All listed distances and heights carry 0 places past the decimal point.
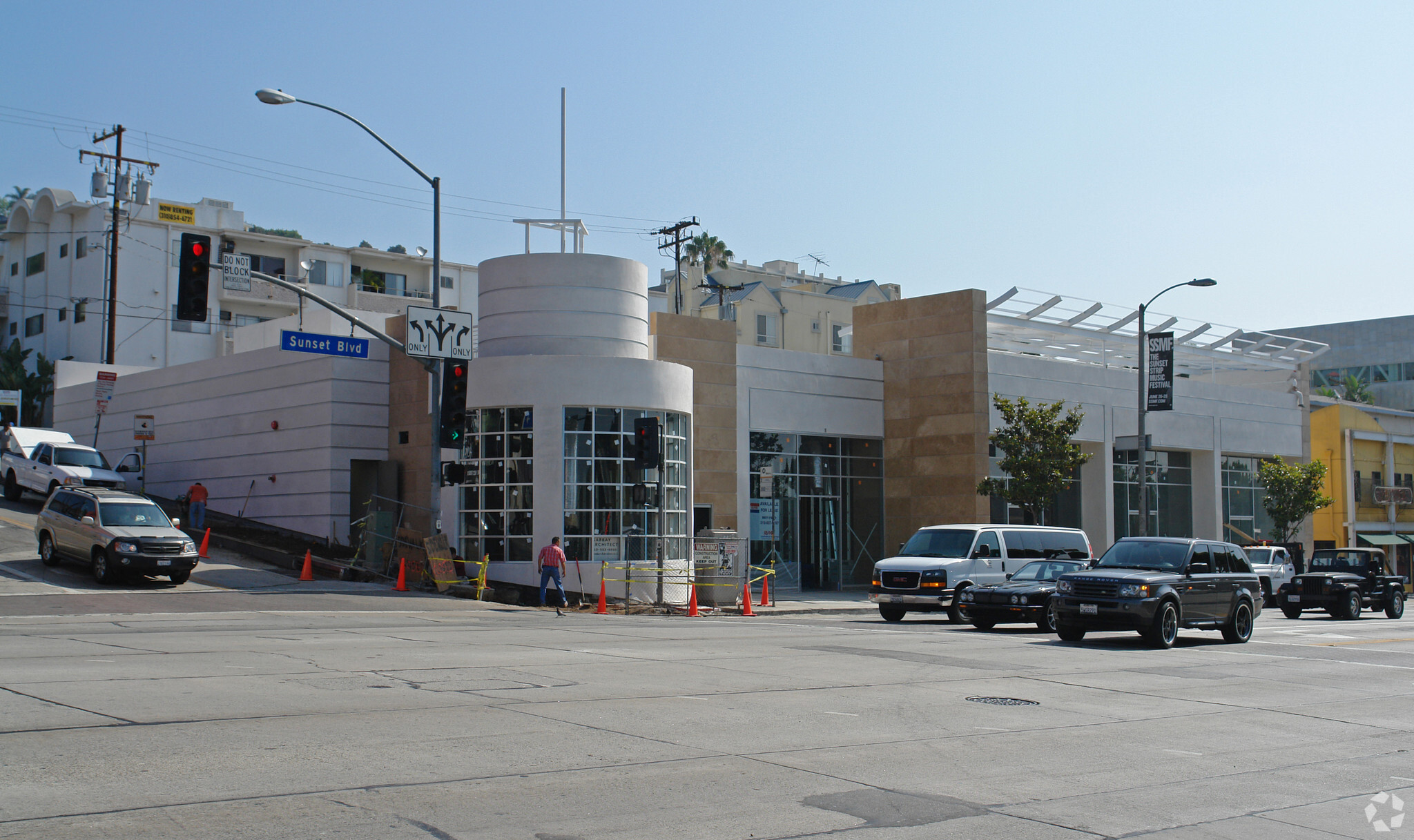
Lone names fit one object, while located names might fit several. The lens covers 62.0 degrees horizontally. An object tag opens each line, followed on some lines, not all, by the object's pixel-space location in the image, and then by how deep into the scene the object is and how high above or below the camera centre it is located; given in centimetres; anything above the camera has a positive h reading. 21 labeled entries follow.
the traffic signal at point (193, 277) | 2095 +409
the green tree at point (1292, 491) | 4800 +86
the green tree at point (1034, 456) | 3534 +167
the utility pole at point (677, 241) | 6488 +1548
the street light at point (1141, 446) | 3547 +206
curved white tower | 2805 +176
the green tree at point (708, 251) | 7344 +1613
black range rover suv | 1895 -134
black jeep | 3069 -196
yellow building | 5766 +181
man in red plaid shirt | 2527 -114
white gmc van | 2394 -108
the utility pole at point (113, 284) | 4872 +914
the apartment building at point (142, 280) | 6103 +1231
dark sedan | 2189 -174
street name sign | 2631 +368
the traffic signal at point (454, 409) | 2648 +219
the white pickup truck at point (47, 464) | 3484 +123
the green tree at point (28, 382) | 5894 +617
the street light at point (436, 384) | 2730 +286
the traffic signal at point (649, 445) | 2586 +139
